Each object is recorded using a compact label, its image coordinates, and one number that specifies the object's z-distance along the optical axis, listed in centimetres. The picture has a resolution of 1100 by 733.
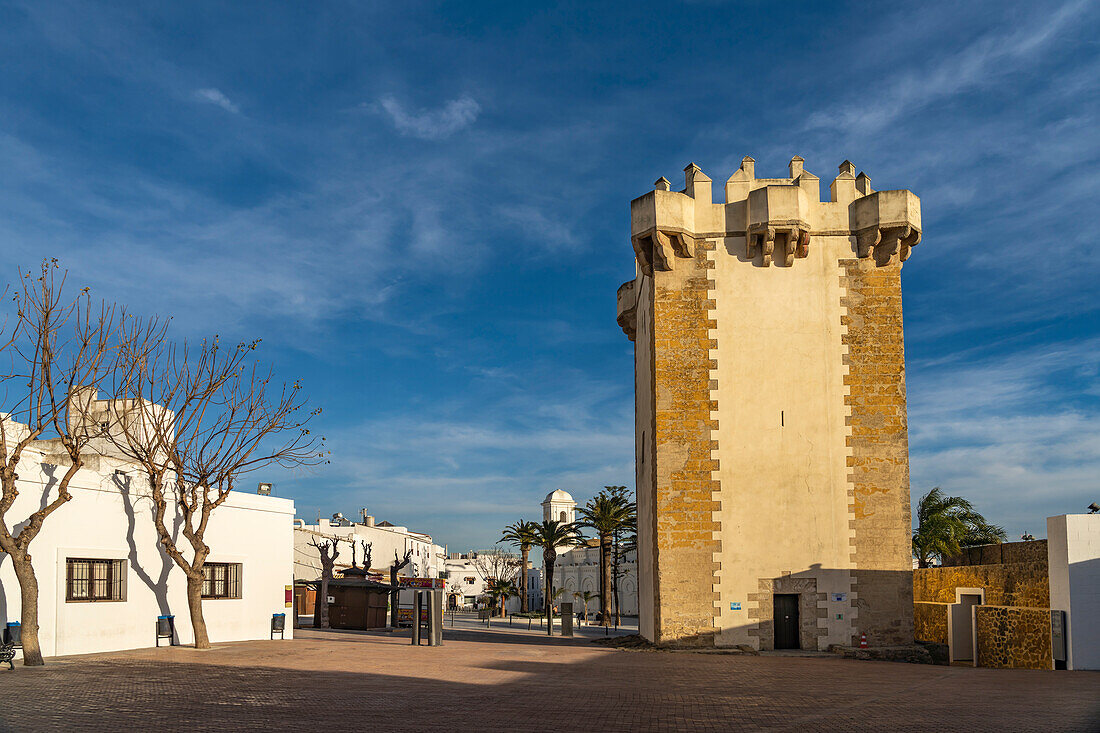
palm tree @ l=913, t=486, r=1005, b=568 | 3881
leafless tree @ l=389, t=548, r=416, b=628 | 4288
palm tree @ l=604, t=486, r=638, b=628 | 5788
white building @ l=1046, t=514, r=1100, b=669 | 2148
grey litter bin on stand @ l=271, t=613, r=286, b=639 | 2977
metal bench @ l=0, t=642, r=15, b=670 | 1878
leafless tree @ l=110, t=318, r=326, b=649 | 2334
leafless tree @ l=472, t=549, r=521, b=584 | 10888
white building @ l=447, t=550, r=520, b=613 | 12202
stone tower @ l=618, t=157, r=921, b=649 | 2598
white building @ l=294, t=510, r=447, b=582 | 7431
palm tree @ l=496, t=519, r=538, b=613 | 6481
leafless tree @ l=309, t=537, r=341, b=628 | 4031
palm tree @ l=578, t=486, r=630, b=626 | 5659
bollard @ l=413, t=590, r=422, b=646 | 2756
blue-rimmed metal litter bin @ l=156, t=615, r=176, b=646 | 2522
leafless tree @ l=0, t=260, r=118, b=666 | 1892
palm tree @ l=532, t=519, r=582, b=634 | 5812
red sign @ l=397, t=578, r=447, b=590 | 5263
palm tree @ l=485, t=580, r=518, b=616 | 7194
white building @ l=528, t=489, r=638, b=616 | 8325
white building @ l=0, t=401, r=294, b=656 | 2175
